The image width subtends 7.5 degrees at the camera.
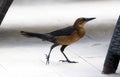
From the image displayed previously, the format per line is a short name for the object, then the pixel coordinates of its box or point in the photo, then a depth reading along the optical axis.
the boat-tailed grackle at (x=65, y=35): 10.36
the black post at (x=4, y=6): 10.46
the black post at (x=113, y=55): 9.69
